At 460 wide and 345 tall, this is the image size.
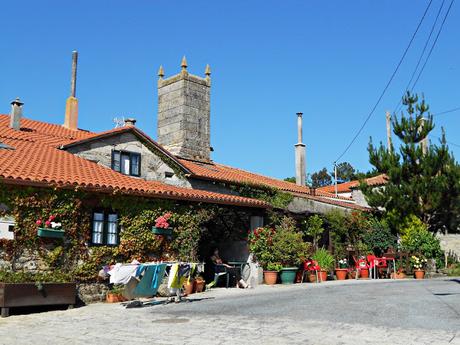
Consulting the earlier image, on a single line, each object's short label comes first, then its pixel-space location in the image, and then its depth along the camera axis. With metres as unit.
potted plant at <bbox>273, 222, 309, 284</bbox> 17.97
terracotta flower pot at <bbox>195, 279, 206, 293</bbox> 15.42
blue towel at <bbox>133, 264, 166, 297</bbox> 11.98
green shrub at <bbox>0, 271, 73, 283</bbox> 11.62
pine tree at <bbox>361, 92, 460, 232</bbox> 24.53
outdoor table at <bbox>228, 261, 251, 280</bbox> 17.44
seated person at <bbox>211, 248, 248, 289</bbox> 16.95
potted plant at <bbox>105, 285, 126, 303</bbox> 13.62
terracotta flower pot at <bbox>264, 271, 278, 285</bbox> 17.81
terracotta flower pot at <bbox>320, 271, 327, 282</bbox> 19.66
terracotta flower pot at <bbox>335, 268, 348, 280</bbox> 20.86
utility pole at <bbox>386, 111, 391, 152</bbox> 35.84
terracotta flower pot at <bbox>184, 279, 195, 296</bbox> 14.89
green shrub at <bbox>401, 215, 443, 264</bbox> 23.27
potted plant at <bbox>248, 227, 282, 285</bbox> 17.88
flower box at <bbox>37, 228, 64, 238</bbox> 12.52
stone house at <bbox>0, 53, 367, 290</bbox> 13.95
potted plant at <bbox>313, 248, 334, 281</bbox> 20.30
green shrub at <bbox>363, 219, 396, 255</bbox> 23.92
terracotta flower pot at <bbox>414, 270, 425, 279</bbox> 22.17
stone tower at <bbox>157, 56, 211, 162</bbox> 25.66
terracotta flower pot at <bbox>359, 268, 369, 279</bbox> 22.12
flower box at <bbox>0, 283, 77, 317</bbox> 10.80
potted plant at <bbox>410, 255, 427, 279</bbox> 22.25
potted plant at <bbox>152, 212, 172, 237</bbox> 15.15
